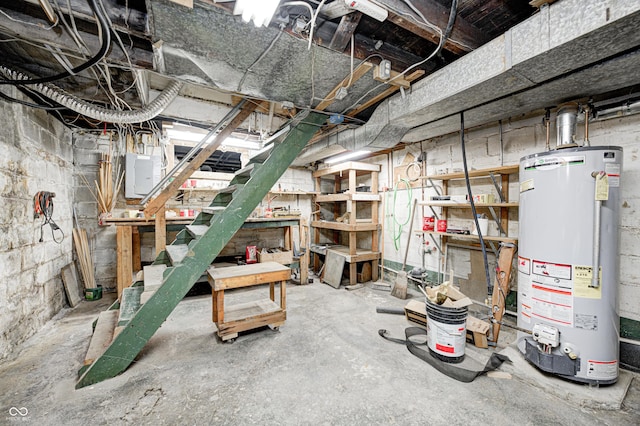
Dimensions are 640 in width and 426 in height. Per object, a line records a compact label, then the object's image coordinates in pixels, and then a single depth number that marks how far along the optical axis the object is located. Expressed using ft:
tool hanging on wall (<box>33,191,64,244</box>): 8.39
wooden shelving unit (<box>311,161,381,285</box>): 13.65
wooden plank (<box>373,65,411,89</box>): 6.54
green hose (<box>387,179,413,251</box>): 12.80
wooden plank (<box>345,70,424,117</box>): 6.97
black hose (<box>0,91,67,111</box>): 6.49
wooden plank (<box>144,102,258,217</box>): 8.30
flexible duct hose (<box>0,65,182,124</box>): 7.06
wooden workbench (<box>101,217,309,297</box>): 10.36
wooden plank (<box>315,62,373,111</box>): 6.36
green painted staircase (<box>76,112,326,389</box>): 6.31
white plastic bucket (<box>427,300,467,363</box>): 6.73
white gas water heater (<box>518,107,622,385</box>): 5.70
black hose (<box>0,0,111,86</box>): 3.96
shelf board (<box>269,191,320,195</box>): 15.60
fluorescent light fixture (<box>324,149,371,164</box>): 14.82
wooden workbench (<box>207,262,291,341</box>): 7.90
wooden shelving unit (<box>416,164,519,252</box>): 8.36
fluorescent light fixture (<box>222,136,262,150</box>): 13.52
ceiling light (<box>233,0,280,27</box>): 4.20
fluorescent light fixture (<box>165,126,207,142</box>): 12.36
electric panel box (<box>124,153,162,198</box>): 12.00
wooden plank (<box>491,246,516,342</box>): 7.70
